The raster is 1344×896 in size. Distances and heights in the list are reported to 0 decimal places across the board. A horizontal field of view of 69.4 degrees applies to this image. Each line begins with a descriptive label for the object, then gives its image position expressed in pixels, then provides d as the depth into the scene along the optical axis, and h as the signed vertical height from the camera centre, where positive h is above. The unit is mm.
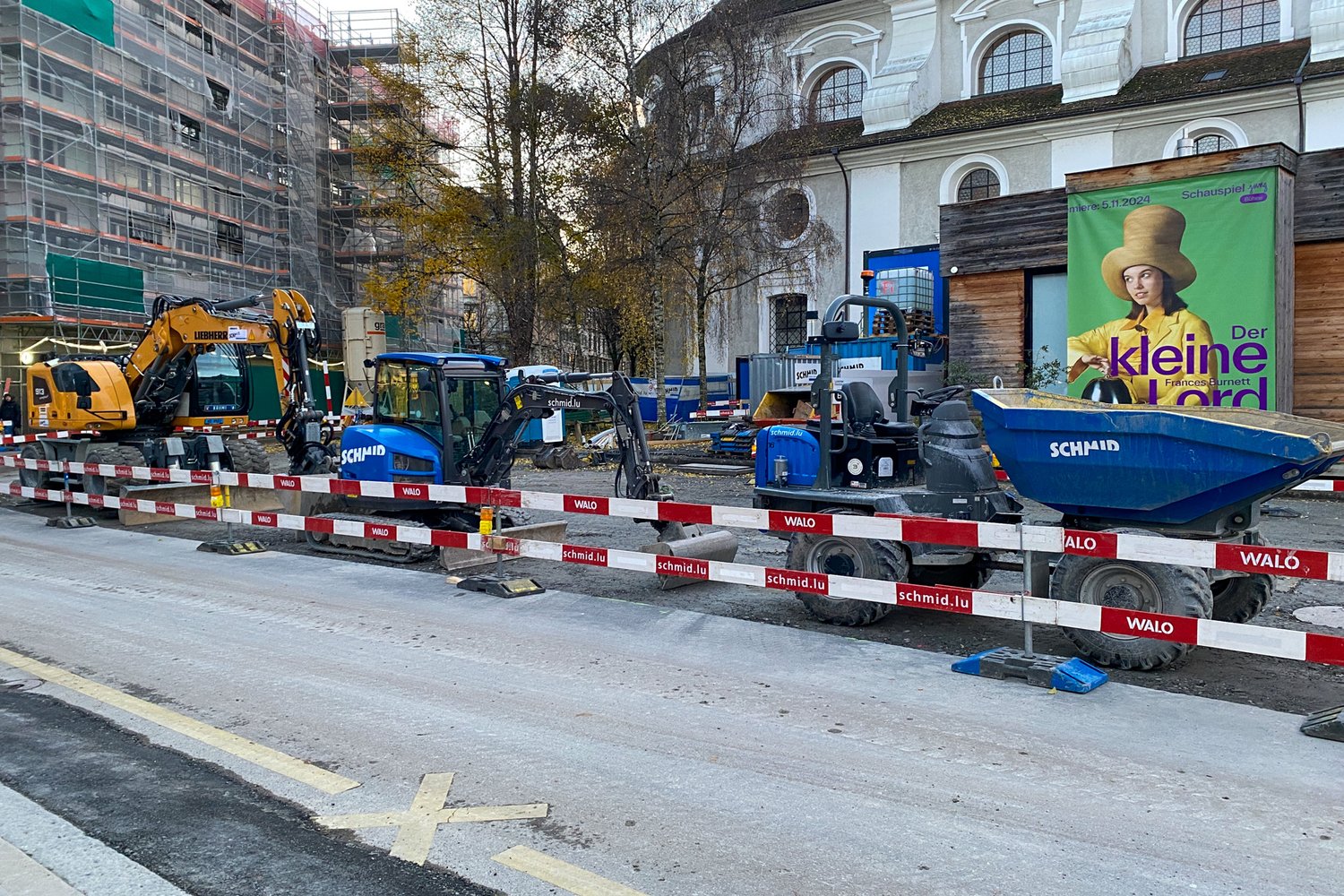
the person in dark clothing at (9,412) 19094 -83
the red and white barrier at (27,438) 14750 -499
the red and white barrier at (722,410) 25156 -353
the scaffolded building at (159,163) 26047 +7696
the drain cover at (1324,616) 7496 -1801
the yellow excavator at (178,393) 13719 +188
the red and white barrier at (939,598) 5090 -1317
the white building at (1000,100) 24672 +8154
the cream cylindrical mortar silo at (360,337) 34062 +2351
